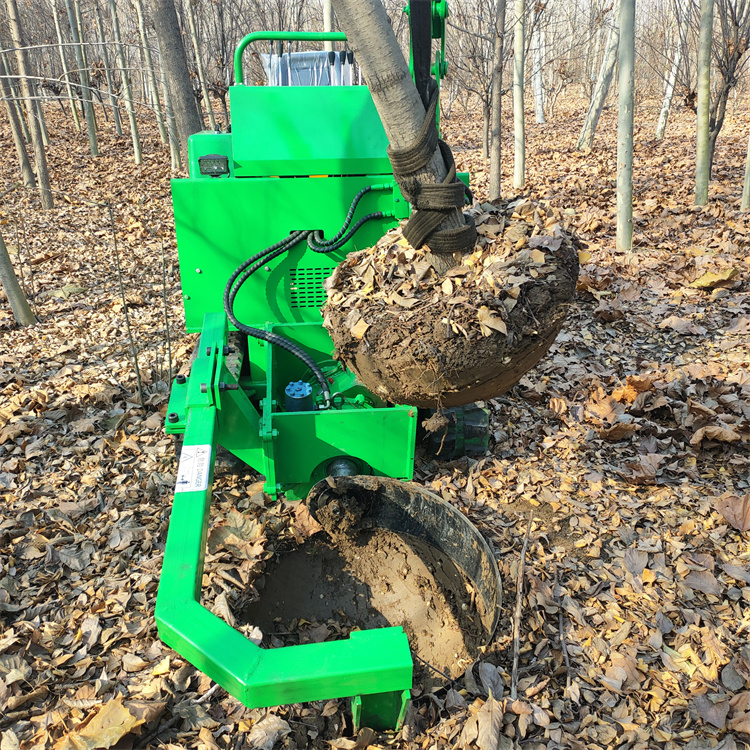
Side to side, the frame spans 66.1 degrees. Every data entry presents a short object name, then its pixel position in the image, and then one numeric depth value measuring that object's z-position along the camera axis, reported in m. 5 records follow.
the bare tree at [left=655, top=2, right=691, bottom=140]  13.77
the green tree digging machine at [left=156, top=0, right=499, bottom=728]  3.10
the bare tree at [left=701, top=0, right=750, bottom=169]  7.98
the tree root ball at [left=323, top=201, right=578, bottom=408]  1.97
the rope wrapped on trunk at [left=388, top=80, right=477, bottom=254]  1.90
